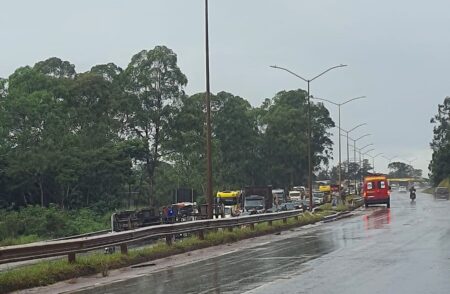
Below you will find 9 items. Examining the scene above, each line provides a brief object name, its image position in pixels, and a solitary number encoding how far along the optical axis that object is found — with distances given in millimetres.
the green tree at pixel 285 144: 106000
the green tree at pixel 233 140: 99875
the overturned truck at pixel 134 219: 33625
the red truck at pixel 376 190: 60500
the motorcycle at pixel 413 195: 80662
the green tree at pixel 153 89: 66062
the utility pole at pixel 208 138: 26078
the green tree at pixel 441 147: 142125
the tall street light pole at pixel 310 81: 44550
